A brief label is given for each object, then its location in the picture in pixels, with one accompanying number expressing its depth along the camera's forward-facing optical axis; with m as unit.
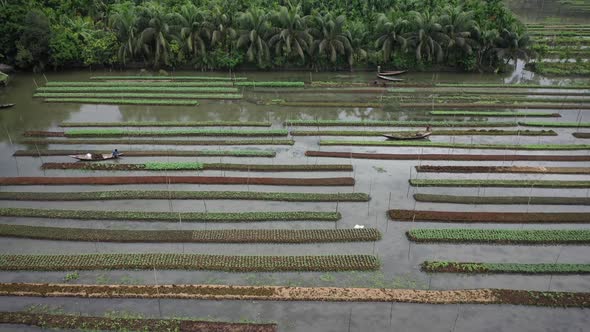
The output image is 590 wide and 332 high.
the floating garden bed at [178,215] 20.28
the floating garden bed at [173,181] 23.38
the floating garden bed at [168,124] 31.00
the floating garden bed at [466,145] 27.42
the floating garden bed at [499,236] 18.84
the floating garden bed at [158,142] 28.14
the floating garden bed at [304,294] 15.61
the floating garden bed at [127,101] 35.34
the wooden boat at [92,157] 25.58
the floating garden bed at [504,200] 21.75
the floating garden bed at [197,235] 18.80
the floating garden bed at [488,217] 20.28
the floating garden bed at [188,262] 17.17
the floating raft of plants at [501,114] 32.88
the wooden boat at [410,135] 28.36
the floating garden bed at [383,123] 31.11
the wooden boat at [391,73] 42.12
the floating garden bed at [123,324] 14.40
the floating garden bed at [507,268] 17.06
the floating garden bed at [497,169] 24.55
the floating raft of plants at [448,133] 29.39
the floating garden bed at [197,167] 24.84
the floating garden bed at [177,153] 26.50
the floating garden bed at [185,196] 21.92
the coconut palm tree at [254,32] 41.09
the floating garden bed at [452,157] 25.98
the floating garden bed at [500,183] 23.14
